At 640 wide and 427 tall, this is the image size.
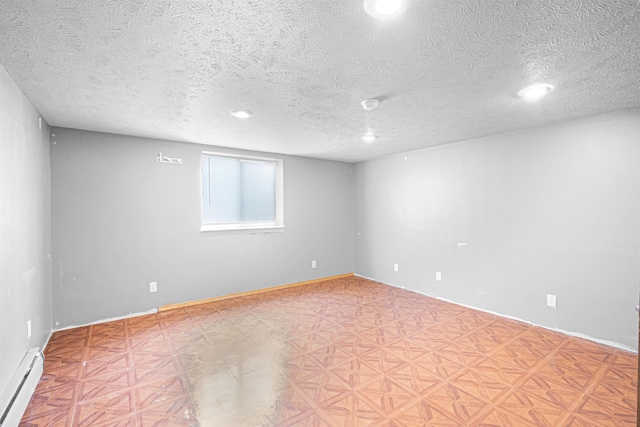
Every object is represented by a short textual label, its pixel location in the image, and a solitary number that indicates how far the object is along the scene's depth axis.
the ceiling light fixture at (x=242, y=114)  2.53
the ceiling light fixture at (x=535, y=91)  2.01
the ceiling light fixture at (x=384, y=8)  1.18
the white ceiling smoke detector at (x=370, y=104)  2.27
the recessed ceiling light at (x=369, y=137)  3.33
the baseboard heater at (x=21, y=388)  1.56
